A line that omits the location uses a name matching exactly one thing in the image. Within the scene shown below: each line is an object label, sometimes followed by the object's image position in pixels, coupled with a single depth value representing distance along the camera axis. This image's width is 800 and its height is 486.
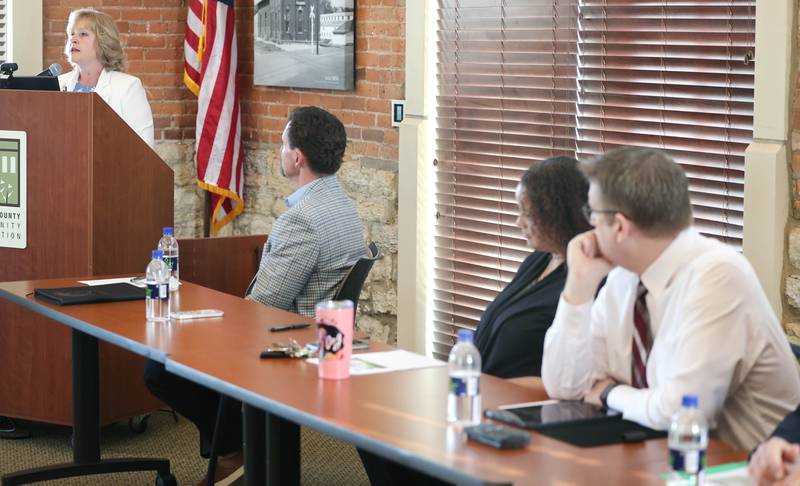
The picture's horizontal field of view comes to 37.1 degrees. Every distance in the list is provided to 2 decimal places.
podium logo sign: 4.68
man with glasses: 2.49
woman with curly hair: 3.14
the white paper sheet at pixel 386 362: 2.97
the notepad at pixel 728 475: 2.15
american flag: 6.34
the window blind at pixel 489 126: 4.84
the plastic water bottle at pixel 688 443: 2.03
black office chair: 3.95
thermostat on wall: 5.53
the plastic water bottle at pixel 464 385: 2.46
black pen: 3.42
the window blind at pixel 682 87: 4.09
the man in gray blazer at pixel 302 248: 4.06
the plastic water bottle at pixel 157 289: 3.60
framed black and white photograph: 5.75
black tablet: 2.50
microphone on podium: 4.87
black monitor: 4.80
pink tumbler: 2.76
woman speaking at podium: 5.42
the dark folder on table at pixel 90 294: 3.81
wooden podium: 4.60
